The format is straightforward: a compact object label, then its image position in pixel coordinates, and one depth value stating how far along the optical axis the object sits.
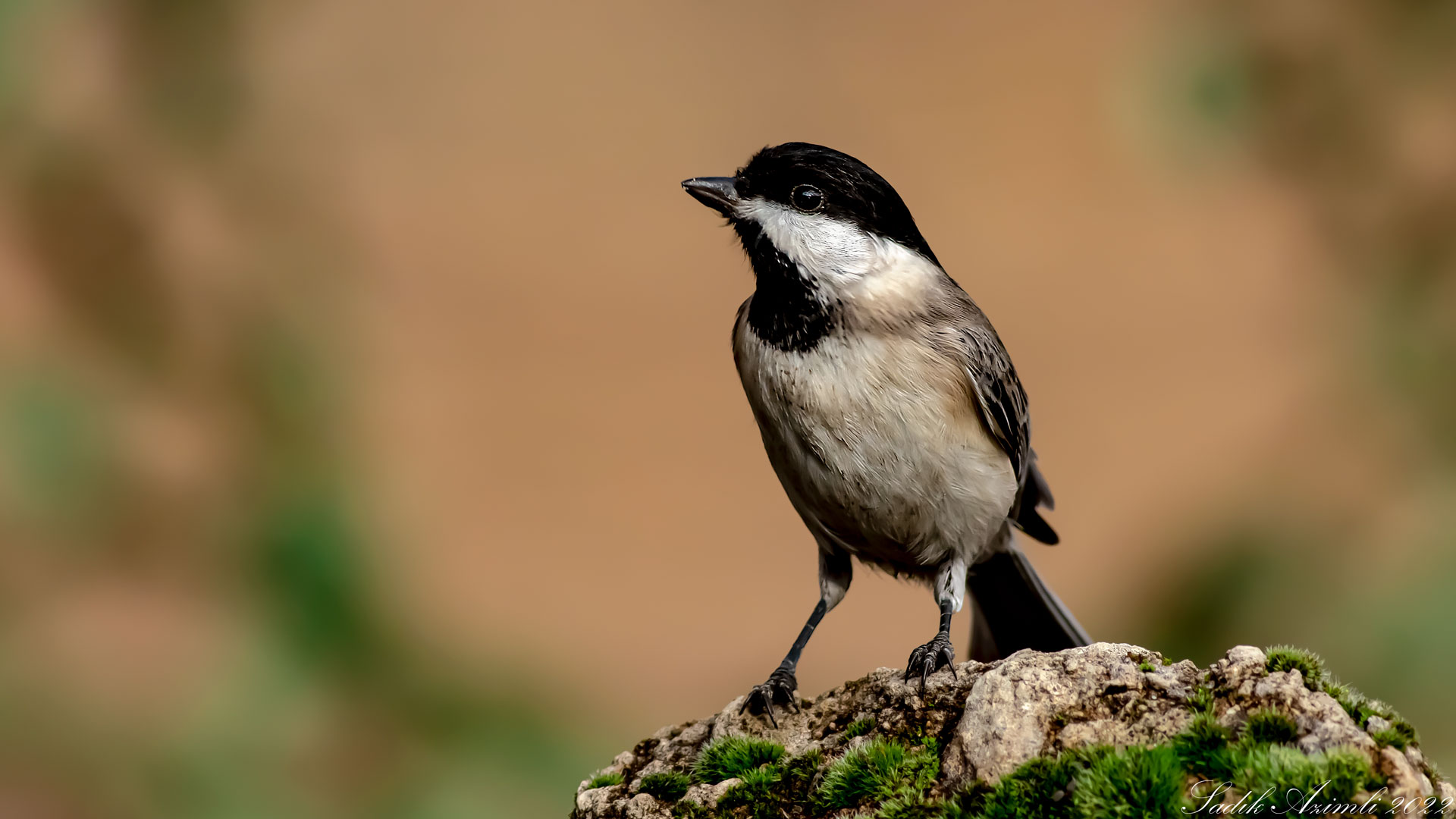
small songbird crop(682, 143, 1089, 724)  6.44
